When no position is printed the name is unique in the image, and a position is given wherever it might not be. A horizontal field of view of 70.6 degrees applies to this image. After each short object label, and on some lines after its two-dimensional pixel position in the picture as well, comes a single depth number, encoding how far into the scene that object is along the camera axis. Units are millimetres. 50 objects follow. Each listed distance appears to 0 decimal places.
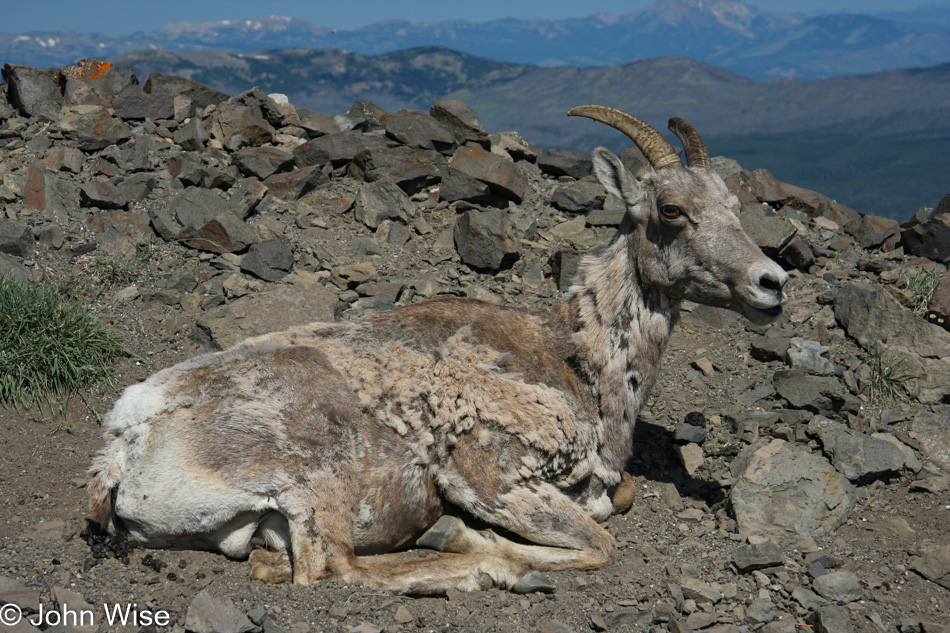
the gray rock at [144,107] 15148
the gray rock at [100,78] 16203
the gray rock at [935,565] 5496
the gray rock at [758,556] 5656
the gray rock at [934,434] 7434
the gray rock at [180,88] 16125
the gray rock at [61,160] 12836
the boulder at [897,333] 8500
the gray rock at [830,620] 4785
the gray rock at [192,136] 14242
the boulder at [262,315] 8586
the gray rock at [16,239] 9914
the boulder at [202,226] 10898
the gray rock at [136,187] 12062
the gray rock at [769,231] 10789
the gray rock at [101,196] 11633
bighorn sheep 5062
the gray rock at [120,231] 10751
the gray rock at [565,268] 10539
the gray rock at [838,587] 5289
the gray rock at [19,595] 4363
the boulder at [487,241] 10953
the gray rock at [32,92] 15133
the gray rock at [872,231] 12121
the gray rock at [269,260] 10430
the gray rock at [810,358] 8688
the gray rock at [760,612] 5121
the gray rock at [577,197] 12883
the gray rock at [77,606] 4309
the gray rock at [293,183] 12797
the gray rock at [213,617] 4398
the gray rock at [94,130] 13773
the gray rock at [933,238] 11258
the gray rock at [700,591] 5301
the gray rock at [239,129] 14508
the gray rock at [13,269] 8938
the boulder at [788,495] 6383
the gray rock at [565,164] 14148
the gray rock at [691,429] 7770
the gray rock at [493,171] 12789
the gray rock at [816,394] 7934
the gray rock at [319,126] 15578
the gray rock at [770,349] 8984
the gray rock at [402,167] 13094
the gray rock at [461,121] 15125
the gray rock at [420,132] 14594
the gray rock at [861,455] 6867
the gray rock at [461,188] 12656
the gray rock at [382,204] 12289
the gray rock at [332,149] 13664
